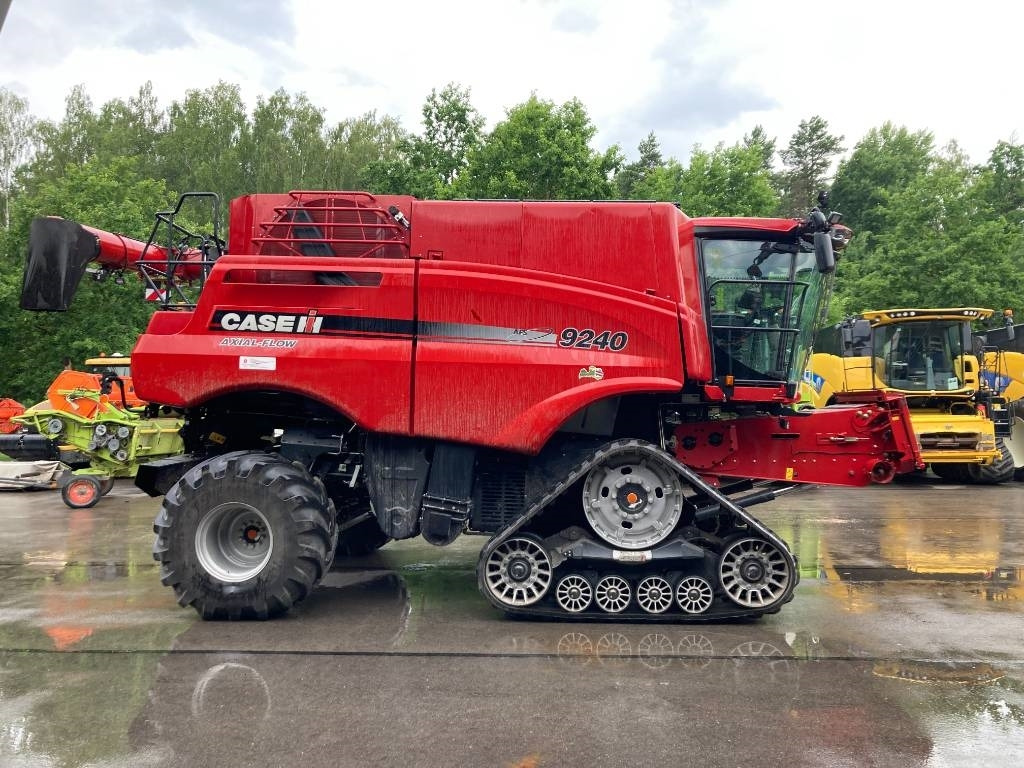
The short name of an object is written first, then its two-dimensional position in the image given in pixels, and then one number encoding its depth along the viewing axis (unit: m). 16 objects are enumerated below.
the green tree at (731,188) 27.94
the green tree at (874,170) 45.34
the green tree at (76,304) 23.08
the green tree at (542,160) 25.53
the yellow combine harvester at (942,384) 13.30
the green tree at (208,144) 34.78
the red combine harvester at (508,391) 5.48
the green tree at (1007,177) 39.03
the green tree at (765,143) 56.23
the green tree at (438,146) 30.41
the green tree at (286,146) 34.12
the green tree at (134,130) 35.88
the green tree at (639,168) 47.25
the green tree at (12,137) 34.11
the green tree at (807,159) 53.47
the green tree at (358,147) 34.53
